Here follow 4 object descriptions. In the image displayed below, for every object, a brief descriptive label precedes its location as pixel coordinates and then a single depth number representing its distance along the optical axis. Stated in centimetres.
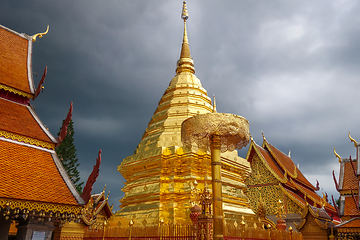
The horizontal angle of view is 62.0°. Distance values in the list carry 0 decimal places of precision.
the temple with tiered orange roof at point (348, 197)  914
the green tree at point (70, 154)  2084
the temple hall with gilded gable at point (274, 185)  1355
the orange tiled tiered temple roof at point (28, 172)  529
